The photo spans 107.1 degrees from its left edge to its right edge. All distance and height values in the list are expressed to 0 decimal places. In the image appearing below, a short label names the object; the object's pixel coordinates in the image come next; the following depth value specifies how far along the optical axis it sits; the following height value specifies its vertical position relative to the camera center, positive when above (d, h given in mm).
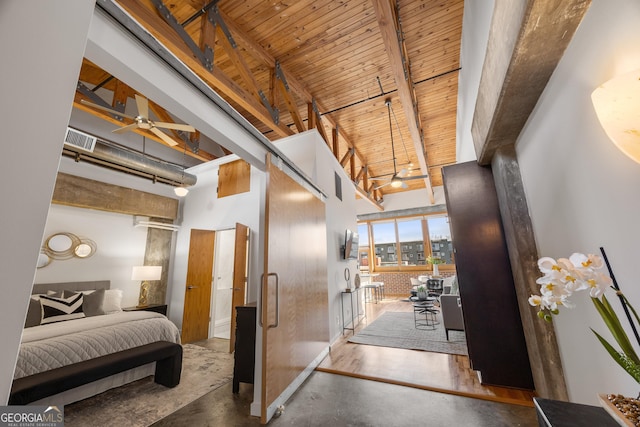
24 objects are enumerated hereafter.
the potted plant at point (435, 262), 7952 -94
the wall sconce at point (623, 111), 780 +483
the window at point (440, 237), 8734 +821
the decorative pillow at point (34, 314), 3104 -569
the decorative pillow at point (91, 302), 3627 -513
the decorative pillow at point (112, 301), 3887 -548
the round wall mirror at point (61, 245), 3869 +400
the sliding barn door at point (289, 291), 2117 -300
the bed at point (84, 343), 2119 -779
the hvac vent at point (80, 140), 3439 +1888
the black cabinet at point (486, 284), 2357 -273
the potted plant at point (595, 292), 784 -134
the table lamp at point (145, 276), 4449 -169
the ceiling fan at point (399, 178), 5215 +1775
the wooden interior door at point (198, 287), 4496 -427
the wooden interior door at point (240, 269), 4082 -73
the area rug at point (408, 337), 3587 -1302
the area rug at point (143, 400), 2119 -1333
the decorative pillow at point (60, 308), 3221 -540
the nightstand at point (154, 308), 4413 -764
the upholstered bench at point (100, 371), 1896 -946
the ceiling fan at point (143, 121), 2986 +1946
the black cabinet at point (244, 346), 2512 -864
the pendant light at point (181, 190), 4562 +1434
